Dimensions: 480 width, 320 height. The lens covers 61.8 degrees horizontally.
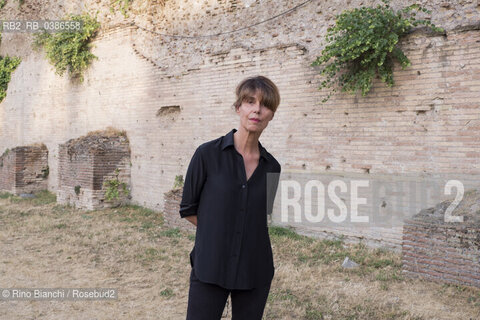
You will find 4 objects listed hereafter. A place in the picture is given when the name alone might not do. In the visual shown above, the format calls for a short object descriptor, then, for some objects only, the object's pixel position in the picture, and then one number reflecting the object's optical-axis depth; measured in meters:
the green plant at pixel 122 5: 10.04
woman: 2.00
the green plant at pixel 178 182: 8.73
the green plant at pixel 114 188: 9.88
